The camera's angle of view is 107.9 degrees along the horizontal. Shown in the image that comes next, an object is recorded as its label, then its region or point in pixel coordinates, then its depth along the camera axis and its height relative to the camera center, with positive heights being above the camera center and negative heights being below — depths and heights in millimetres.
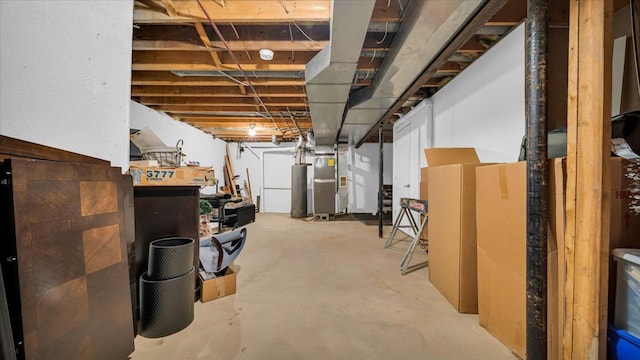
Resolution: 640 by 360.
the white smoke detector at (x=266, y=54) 2248 +1207
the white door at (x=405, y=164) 3912 +201
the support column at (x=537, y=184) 1127 -49
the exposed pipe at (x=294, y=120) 4613 +1182
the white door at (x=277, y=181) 7191 -155
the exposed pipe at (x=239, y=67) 1680 +1169
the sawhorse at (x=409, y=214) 2445 -492
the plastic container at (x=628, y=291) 895 -464
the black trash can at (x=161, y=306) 1443 -815
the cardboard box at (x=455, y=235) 1732 -480
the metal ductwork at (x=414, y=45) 1361 +962
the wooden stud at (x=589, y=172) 947 +8
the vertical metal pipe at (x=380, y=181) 4012 -102
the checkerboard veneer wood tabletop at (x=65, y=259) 853 -351
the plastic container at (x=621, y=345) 887 -676
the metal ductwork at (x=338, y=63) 1328 +933
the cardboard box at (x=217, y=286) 1871 -913
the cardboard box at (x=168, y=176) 1658 +7
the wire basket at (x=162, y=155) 1830 +174
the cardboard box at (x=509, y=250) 1131 -447
